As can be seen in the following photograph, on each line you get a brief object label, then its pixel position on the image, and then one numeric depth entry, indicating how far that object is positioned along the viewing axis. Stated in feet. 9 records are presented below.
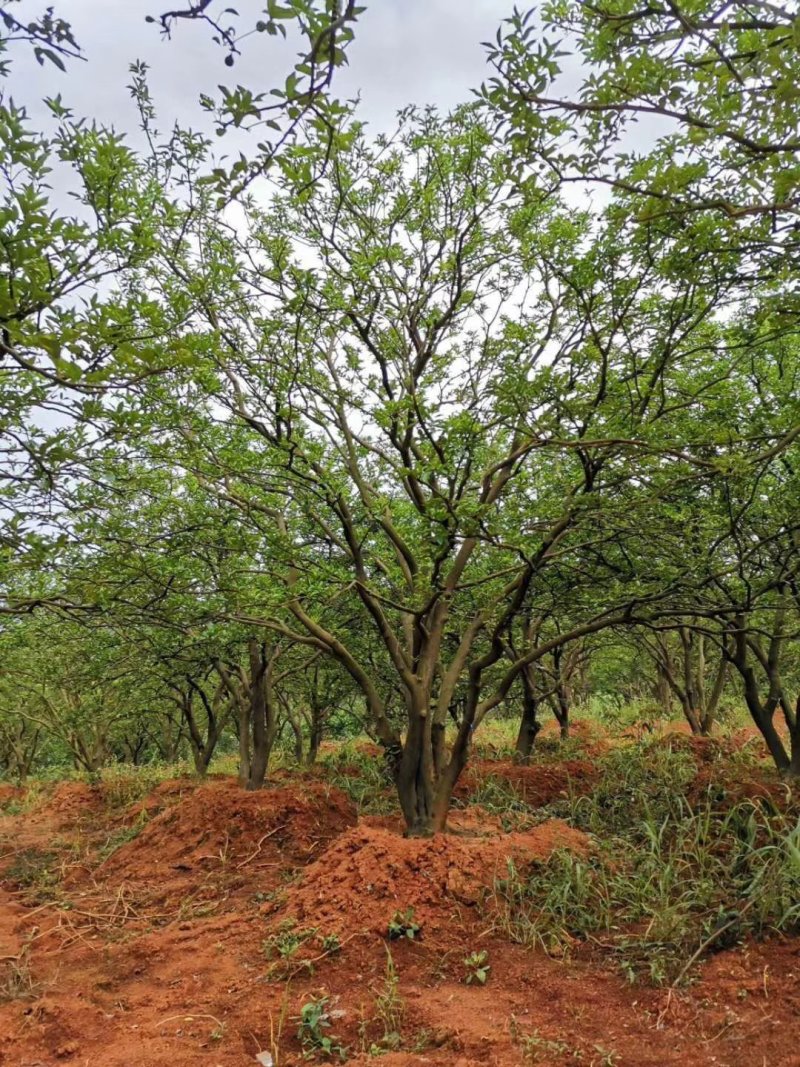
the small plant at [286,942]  14.69
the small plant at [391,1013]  11.37
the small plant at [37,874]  22.30
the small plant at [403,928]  14.99
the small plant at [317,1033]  11.27
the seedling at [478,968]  13.34
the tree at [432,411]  16.70
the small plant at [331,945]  14.62
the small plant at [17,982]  14.21
